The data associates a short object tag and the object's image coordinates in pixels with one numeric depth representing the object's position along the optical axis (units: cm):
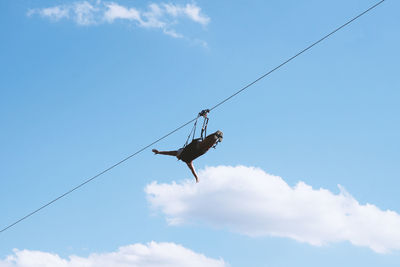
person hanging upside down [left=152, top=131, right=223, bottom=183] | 1586
